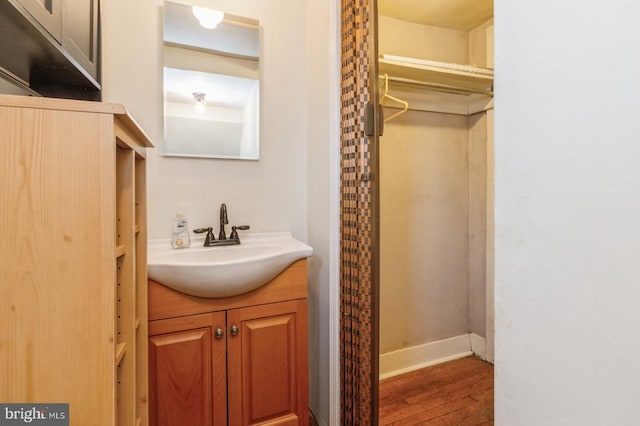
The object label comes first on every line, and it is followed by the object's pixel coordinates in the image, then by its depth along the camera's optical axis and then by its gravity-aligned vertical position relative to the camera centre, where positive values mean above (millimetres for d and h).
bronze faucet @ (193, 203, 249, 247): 1467 -108
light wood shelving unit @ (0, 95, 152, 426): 562 -79
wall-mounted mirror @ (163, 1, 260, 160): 1473 +642
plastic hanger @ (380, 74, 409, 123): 1666 +647
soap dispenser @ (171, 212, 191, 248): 1433 -96
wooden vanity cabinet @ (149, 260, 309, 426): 1108 -551
